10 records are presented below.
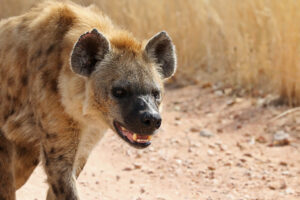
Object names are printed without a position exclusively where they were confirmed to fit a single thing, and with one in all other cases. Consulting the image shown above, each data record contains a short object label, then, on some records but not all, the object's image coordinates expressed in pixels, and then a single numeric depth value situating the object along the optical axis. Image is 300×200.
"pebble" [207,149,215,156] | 11.81
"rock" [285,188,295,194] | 9.92
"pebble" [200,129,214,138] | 12.76
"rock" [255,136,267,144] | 12.39
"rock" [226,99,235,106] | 14.53
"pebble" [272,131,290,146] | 12.09
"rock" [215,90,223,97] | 15.27
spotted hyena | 7.26
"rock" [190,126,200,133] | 13.06
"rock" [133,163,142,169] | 11.27
